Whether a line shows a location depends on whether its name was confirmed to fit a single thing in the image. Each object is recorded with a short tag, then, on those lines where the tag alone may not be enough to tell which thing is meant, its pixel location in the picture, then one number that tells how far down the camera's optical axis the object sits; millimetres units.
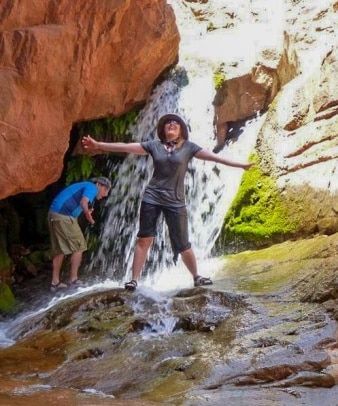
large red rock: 7602
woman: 6453
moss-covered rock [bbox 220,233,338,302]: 5316
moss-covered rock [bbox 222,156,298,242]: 7820
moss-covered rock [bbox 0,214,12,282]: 9477
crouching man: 8391
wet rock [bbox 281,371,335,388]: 3580
